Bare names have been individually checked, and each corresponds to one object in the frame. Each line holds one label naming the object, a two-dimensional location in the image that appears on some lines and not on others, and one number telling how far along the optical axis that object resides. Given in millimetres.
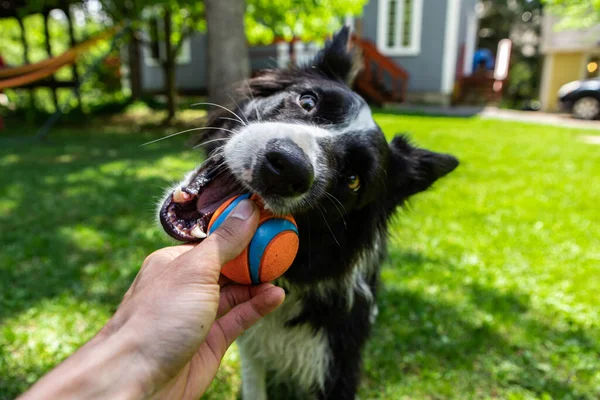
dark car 15906
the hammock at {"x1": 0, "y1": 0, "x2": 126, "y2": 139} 8984
